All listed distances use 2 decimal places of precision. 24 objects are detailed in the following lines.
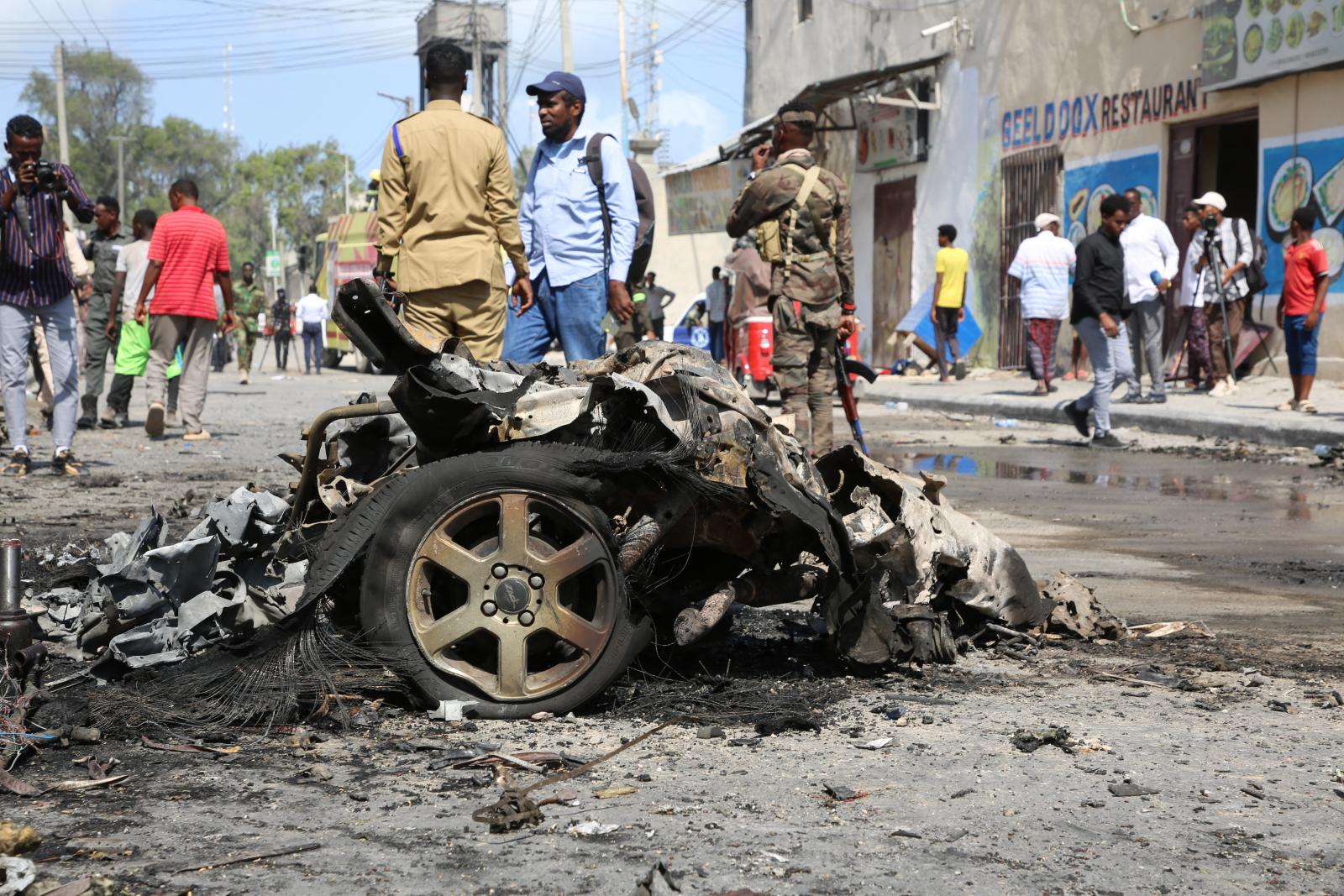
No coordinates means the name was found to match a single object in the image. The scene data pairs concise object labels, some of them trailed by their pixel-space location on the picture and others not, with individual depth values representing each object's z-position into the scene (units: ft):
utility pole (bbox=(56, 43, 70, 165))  194.18
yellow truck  108.78
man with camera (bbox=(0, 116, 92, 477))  29.17
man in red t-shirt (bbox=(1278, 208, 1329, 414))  45.34
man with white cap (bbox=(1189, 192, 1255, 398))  53.67
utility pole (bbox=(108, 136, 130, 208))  276.51
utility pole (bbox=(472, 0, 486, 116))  151.43
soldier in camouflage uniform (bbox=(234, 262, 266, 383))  88.53
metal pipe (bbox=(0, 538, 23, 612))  14.53
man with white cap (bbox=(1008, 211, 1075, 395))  61.67
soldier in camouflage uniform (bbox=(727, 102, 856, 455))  30.45
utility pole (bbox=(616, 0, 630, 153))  191.72
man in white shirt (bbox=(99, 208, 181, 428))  44.91
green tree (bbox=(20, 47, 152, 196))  311.06
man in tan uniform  22.35
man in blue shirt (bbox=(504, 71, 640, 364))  25.11
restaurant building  56.49
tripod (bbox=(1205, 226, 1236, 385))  54.03
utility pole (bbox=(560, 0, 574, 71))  119.85
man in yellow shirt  71.72
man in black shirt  42.09
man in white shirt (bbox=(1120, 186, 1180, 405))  52.80
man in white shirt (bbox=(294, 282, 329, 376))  110.32
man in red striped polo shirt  39.52
